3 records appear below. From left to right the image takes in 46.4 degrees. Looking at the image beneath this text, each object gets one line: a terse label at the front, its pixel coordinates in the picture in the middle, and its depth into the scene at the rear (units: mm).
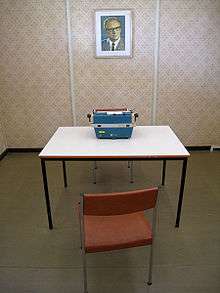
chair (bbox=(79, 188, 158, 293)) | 1308
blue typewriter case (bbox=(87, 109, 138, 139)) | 2230
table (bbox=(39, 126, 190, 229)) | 1991
